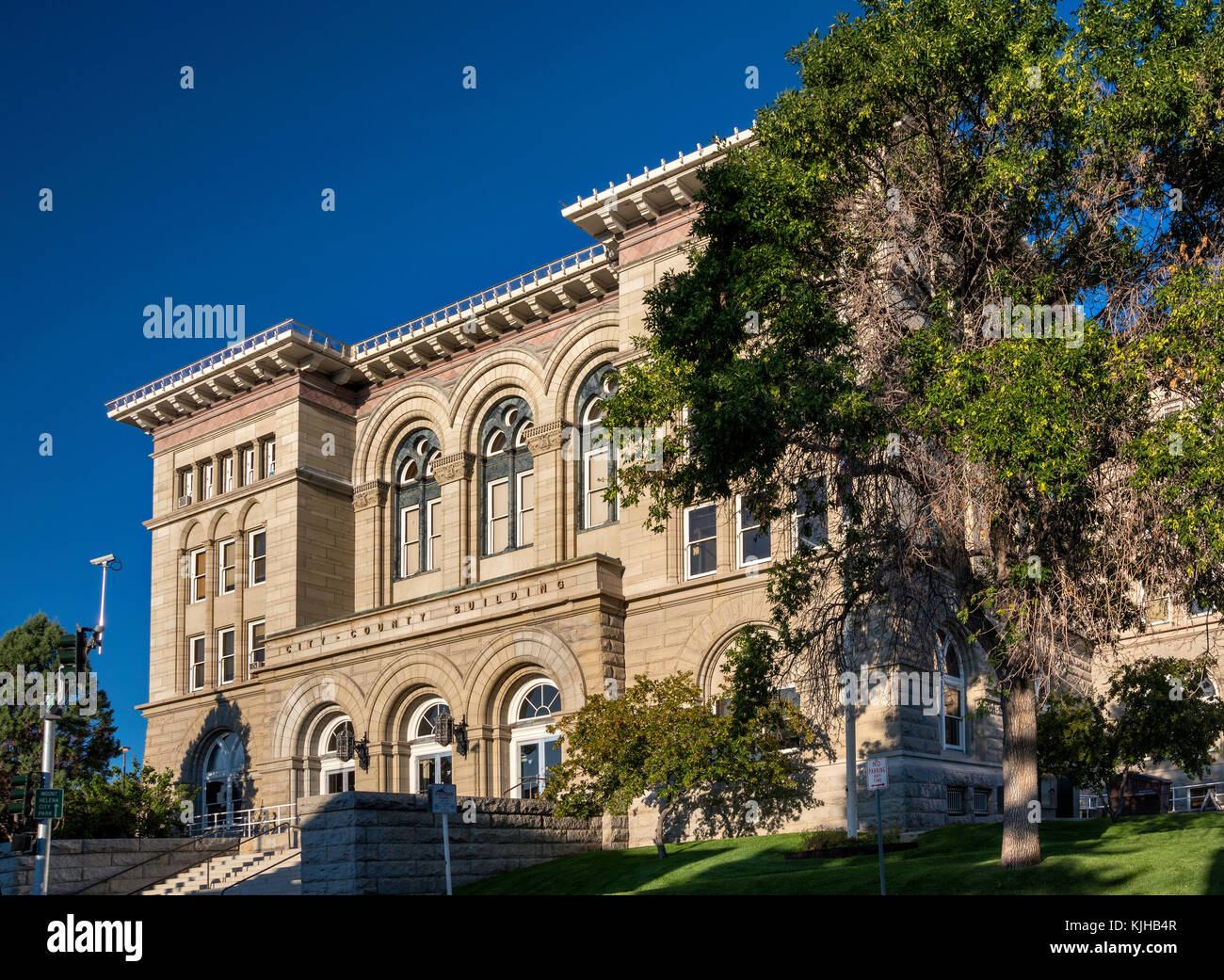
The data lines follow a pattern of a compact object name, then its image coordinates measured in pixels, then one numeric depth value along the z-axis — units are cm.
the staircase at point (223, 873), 2892
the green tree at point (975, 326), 1686
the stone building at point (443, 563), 3172
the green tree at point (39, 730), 4138
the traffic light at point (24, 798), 2323
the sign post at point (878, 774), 1739
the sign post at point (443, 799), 2066
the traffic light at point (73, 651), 2388
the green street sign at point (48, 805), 2295
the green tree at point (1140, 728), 2662
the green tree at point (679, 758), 2598
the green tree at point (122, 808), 3058
